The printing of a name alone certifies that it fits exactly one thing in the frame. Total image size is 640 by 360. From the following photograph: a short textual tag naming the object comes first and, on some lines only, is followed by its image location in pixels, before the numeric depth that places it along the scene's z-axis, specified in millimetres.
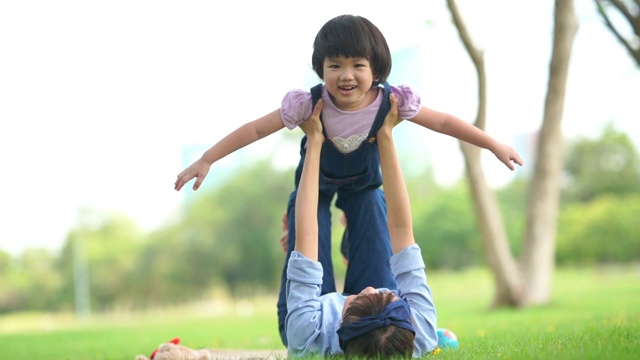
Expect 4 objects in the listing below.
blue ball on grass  3921
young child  3516
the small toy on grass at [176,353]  3392
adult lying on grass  2977
